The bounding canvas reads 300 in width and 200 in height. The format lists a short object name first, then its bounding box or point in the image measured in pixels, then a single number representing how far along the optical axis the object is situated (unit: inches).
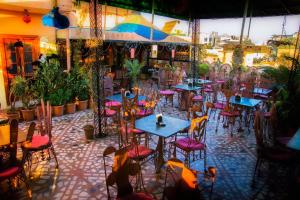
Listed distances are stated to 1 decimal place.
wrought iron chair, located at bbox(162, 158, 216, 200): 95.9
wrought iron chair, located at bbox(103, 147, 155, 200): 107.0
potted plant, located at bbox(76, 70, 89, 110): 322.3
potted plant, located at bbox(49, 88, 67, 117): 293.3
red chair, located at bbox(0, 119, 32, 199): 127.8
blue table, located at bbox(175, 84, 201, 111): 325.2
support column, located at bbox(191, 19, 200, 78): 354.0
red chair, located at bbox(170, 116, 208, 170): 164.2
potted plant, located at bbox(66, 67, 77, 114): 307.5
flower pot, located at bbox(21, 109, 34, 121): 274.5
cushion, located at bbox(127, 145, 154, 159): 151.7
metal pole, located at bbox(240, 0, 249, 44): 326.1
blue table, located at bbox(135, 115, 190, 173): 161.6
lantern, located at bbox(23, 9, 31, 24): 322.7
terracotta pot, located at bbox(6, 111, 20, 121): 262.8
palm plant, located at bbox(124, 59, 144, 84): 435.5
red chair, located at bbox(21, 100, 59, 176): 161.9
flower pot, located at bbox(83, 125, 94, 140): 225.0
